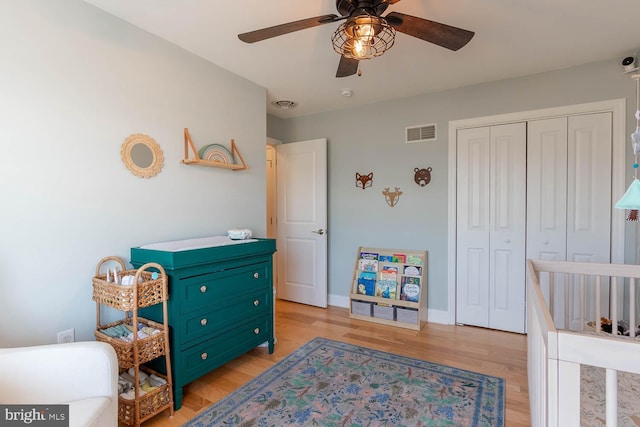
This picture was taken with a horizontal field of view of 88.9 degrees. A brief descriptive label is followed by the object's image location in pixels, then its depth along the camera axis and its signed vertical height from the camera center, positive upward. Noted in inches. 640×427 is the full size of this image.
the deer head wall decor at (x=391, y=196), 139.5 +5.9
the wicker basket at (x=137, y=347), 66.5 -29.0
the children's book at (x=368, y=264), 141.4 -24.0
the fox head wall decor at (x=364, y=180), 145.9 +13.3
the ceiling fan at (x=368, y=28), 58.1 +33.9
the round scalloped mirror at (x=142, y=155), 82.0 +14.1
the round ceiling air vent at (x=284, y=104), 140.9 +46.5
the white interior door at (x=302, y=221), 150.9 -5.5
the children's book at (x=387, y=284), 134.1 -31.2
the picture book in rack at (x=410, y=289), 129.3 -31.8
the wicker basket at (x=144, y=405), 66.6 -41.5
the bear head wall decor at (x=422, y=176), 132.7 +13.8
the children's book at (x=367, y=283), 138.3 -31.6
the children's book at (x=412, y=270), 132.3 -24.8
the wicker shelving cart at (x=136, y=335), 66.4 -27.3
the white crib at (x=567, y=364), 33.7 -16.9
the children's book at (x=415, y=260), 133.5 -20.6
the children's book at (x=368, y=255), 143.4 -20.2
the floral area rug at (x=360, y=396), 71.3 -45.7
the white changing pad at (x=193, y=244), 80.7 -9.3
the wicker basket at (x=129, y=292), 66.3 -17.3
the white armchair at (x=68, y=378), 47.7 -26.1
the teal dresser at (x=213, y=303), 75.6 -24.6
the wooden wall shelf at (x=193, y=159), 93.8 +14.6
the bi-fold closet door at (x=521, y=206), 106.9 +1.5
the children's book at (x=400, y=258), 137.2 -20.4
